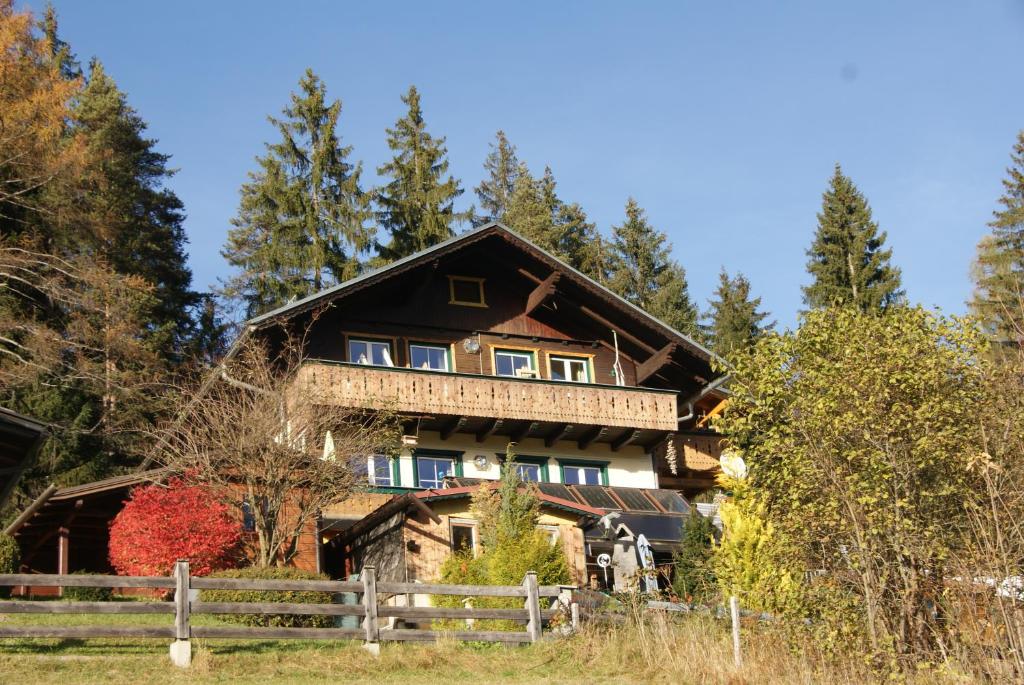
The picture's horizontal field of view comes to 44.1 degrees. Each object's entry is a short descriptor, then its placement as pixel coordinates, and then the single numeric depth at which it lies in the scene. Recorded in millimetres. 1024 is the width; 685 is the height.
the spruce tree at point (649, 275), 54531
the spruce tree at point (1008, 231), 46000
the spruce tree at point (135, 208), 41906
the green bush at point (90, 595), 22391
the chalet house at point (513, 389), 28281
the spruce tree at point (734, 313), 52625
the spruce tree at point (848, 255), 47594
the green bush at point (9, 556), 22172
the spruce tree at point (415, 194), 48375
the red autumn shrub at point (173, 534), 23062
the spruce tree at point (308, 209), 46781
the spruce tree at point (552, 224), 51906
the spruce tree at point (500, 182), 58250
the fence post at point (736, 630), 15008
